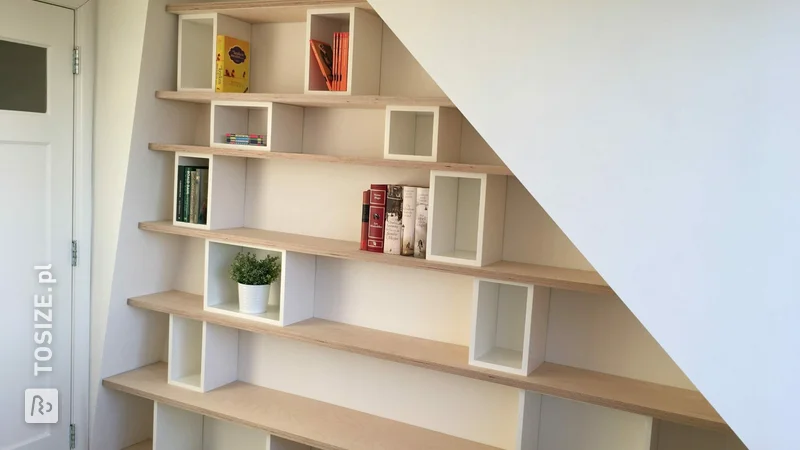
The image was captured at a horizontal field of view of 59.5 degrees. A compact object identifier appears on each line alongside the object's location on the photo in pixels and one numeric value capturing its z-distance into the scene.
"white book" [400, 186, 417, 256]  2.59
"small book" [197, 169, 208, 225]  3.09
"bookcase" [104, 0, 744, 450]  2.46
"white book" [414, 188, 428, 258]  2.56
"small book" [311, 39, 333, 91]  2.75
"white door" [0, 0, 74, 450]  2.88
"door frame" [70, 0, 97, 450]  3.11
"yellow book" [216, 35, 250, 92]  2.96
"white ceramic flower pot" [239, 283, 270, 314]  2.95
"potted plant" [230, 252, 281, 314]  2.95
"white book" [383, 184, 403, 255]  2.61
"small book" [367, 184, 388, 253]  2.65
